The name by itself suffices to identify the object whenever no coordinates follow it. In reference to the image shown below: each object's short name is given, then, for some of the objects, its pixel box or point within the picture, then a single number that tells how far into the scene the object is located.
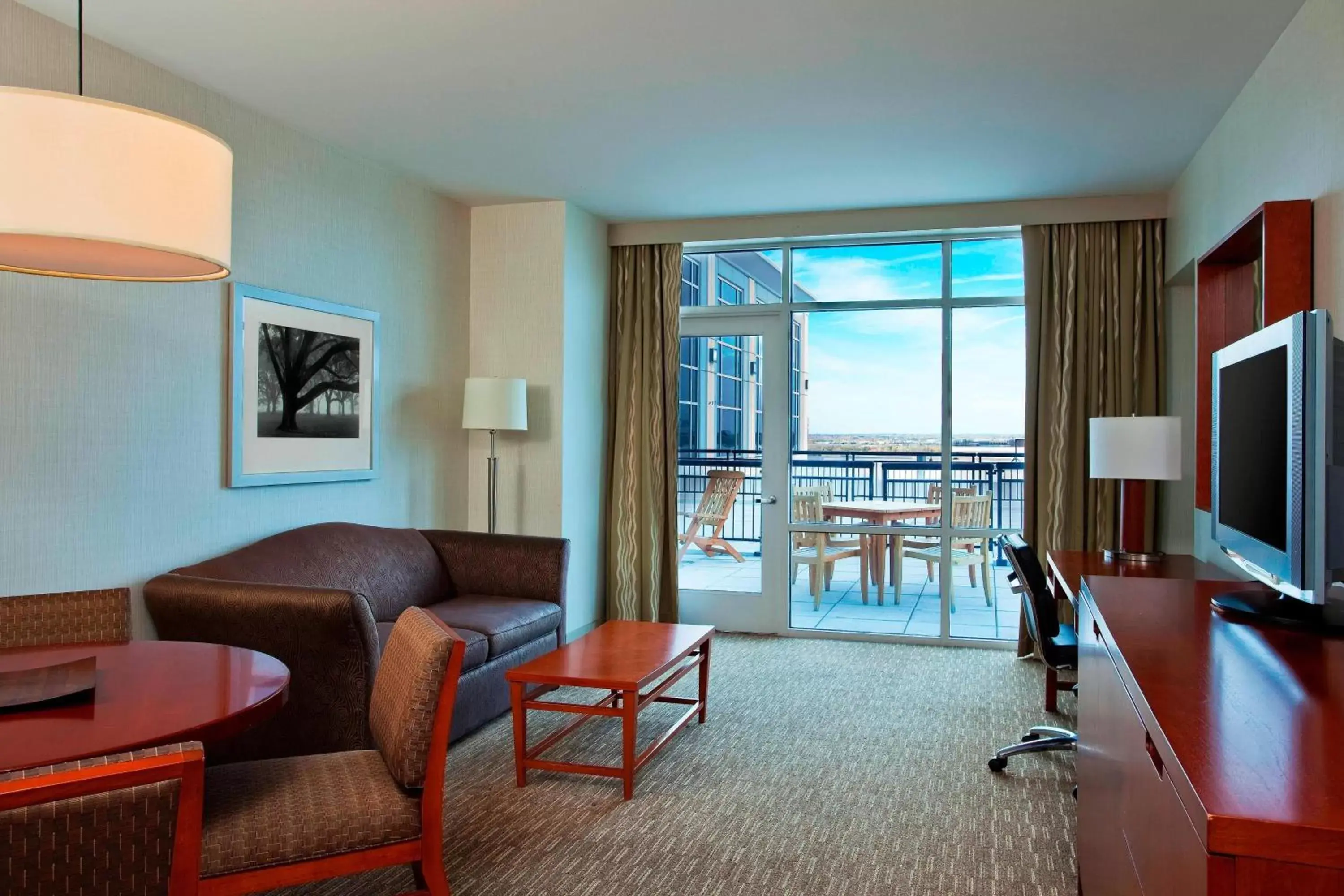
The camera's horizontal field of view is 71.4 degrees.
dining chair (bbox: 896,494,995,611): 5.63
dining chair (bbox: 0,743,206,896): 1.21
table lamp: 4.16
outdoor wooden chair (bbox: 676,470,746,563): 6.14
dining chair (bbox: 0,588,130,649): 2.42
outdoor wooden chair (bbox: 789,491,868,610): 5.96
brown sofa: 3.04
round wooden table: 1.62
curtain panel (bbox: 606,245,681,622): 6.02
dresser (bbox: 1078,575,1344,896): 0.90
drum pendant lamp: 1.62
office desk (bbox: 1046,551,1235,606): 3.74
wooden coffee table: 3.26
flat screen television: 1.74
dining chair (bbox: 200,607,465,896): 1.86
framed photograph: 3.88
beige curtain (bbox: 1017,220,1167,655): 5.18
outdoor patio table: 5.77
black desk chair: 3.45
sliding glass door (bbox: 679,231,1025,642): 5.63
